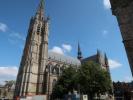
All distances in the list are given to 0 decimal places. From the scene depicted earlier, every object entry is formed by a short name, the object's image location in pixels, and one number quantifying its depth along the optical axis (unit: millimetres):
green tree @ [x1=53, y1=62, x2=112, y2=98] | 25346
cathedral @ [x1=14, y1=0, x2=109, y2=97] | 29138
